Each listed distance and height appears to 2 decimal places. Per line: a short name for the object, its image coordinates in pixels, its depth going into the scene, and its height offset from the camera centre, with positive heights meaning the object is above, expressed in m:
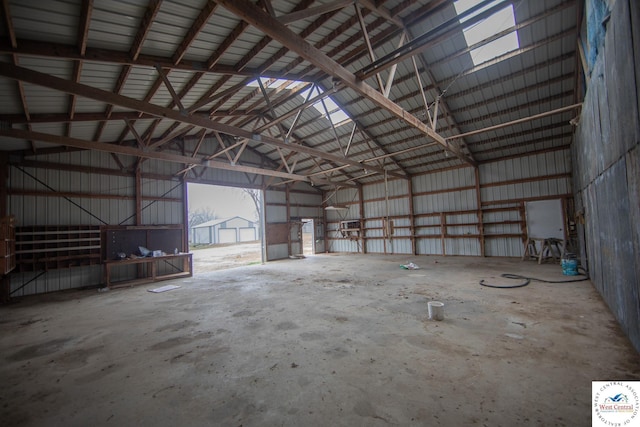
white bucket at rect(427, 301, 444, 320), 4.27 -1.52
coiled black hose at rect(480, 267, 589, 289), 6.17 -1.67
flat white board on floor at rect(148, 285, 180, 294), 7.35 -1.68
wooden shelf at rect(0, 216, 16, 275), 5.98 -0.17
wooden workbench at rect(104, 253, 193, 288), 8.04 -1.29
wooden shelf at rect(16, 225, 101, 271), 7.46 -0.33
